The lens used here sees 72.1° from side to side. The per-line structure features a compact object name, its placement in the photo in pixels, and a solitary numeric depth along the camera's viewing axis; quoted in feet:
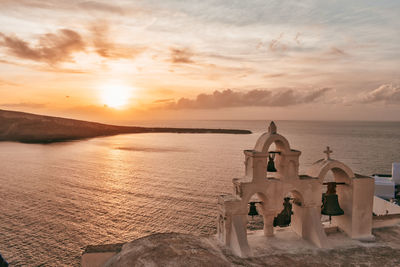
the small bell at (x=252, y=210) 34.88
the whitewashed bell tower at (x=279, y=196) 31.60
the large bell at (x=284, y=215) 36.22
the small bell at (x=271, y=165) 35.96
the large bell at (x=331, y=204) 35.70
